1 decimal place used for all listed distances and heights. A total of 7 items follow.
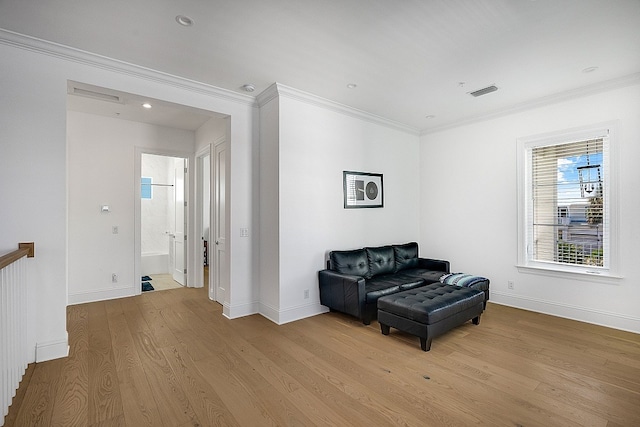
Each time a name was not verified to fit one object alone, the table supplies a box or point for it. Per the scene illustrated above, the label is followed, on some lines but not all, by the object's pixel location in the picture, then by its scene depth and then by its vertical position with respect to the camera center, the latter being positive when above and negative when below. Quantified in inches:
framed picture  173.3 +13.6
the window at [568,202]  142.8 +4.8
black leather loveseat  140.6 -34.5
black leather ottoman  114.3 -39.2
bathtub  258.1 -43.0
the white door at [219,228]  172.6 -8.7
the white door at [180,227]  220.4 -10.0
